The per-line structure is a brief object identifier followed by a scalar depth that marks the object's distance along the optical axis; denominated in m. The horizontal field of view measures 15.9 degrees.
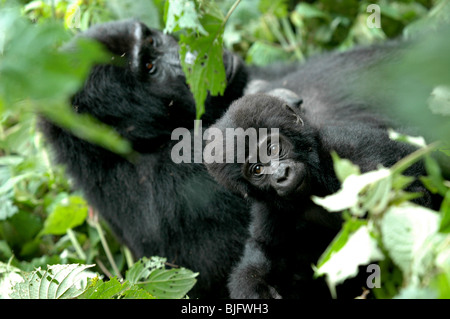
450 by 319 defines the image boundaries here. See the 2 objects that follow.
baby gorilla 1.98
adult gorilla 2.15
